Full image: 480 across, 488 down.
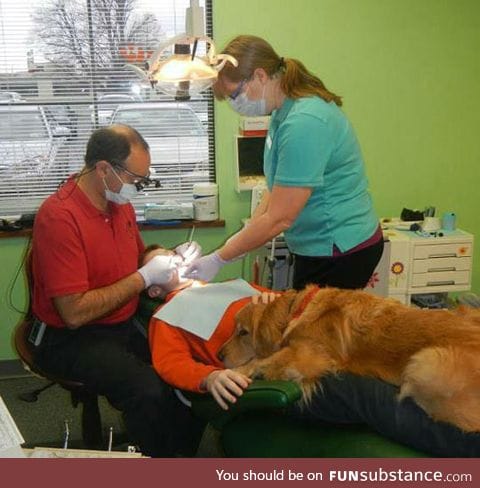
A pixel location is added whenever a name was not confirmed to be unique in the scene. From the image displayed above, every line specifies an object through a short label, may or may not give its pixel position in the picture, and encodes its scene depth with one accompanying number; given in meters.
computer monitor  3.05
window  2.91
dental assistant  1.83
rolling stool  1.83
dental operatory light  1.70
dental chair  1.36
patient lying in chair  1.32
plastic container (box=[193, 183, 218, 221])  3.03
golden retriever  1.30
